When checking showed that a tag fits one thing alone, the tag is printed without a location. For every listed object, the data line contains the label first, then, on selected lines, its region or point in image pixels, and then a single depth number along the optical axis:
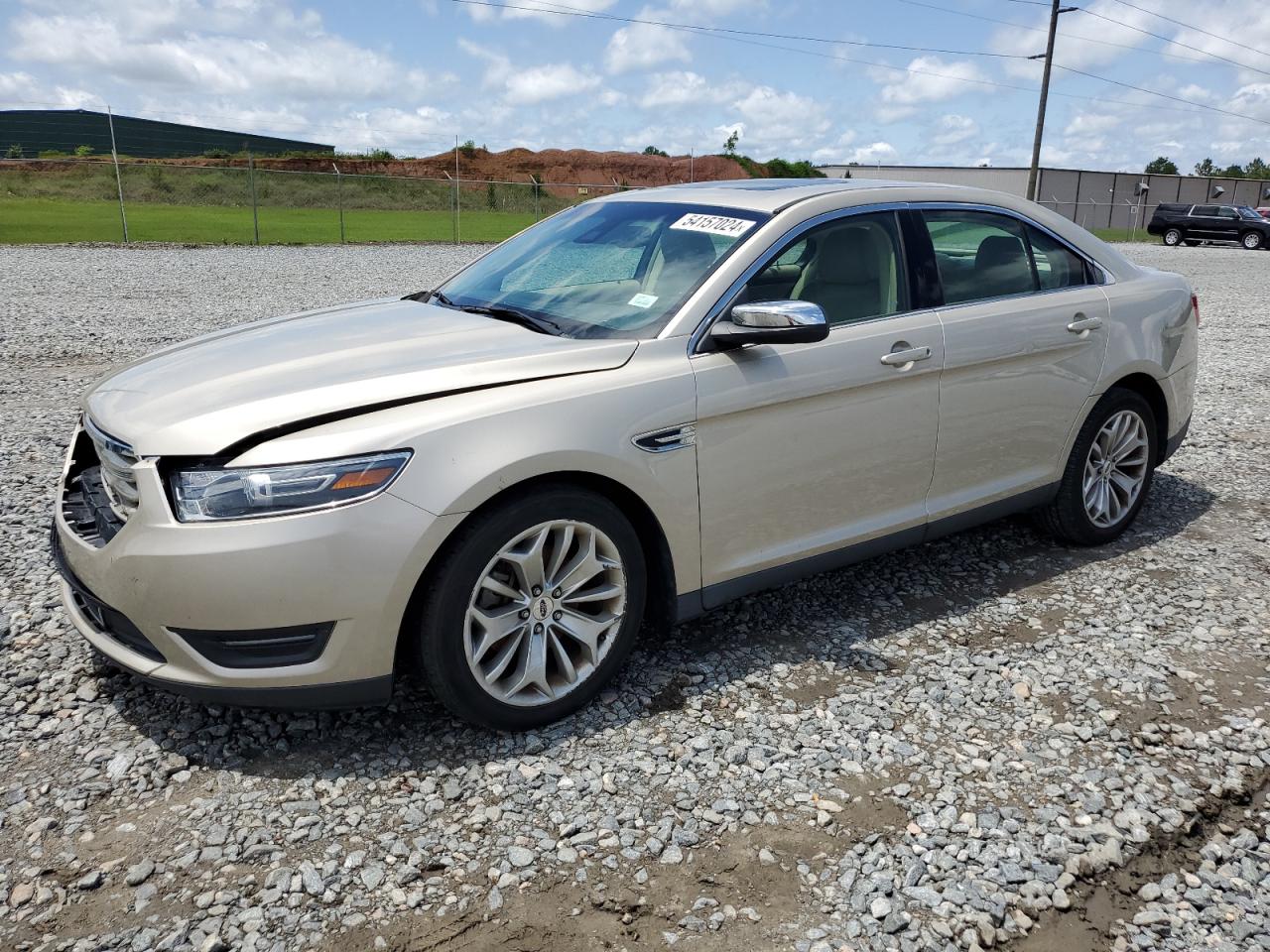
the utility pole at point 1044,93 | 36.12
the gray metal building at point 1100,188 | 51.94
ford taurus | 2.85
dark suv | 37.81
